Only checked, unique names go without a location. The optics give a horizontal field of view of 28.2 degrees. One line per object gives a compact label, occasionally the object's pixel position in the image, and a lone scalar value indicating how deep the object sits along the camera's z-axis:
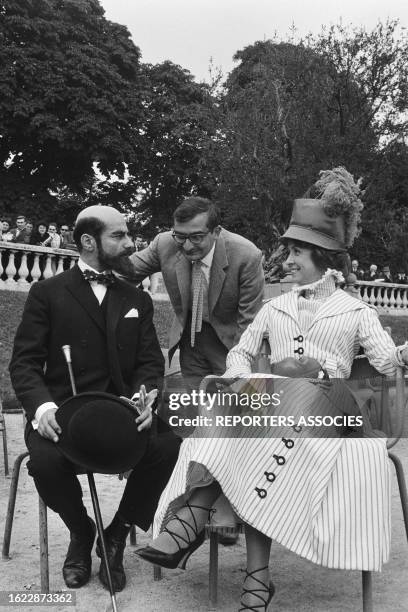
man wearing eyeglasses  4.77
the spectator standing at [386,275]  24.69
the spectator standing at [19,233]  15.94
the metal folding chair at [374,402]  3.42
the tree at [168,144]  30.73
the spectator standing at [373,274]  24.46
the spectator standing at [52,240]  16.47
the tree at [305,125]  20.89
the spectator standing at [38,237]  16.89
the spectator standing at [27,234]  15.97
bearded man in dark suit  3.62
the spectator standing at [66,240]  16.88
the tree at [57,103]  24.73
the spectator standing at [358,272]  21.21
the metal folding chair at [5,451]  5.75
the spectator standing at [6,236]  15.92
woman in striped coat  3.14
